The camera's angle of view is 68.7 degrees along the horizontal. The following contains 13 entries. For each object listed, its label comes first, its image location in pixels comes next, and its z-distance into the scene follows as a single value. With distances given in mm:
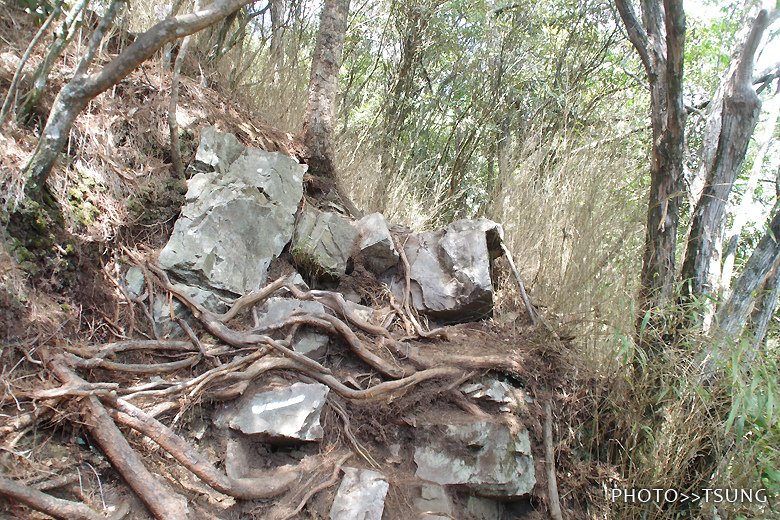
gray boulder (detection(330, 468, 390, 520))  2479
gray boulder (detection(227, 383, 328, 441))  2592
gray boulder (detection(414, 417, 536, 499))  2986
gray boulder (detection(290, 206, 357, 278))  3750
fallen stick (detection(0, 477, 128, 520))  1779
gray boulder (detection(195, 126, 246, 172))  3680
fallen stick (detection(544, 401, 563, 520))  3105
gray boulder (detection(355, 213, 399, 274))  4004
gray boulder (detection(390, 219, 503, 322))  3898
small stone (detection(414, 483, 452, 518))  2793
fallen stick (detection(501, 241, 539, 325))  3963
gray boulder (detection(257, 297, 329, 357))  3146
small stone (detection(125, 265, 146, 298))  2949
